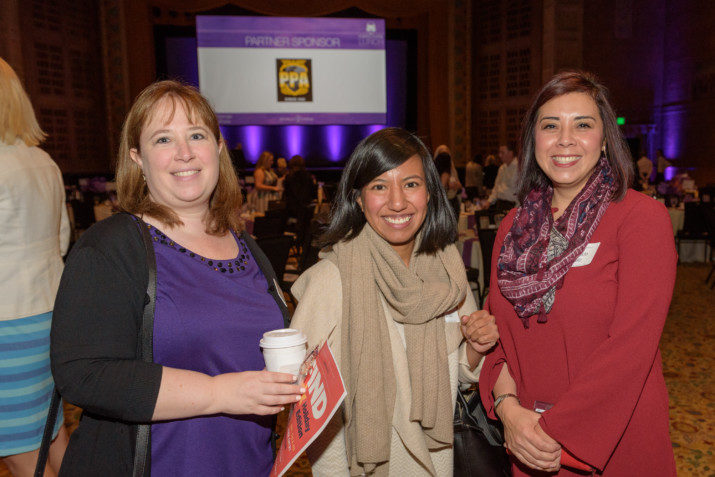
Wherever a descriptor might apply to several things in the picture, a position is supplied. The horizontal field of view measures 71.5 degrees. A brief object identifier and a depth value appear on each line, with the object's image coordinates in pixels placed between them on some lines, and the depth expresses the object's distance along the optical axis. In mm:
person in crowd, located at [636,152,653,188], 11195
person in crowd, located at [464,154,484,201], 11883
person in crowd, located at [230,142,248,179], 11966
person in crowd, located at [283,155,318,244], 8227
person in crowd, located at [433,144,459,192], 6923
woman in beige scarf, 1535
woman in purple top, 1065
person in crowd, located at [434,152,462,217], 6273
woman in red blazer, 1303
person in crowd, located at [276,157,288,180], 10897
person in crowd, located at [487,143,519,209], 7398
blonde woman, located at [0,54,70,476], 2008
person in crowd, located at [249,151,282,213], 9508
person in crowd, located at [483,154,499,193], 12609
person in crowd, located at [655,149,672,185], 13420
